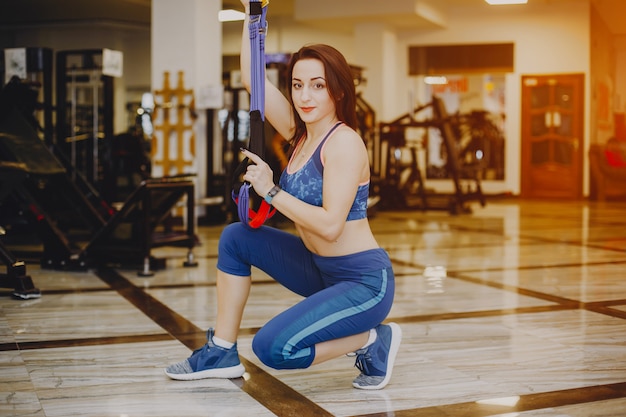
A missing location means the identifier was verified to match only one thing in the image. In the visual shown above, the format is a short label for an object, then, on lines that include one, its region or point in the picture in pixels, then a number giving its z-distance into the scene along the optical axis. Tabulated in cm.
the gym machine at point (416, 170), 1018
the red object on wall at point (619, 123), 1559
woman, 230
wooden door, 1357
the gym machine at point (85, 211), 502
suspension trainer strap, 233
